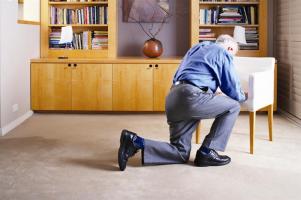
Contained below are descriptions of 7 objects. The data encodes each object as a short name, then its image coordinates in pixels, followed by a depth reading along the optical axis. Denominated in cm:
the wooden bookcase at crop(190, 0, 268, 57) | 632
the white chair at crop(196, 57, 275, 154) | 415
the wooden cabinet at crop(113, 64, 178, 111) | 613
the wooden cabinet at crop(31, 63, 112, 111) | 615
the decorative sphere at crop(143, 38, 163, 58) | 634
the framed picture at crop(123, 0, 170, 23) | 669
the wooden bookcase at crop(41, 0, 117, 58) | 636
